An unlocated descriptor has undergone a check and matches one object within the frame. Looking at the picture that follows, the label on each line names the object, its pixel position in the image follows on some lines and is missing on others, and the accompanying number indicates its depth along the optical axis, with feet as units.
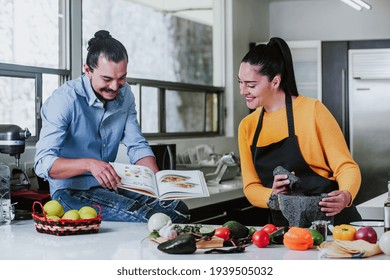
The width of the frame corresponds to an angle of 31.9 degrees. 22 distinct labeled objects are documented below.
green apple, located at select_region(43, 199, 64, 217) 8.32
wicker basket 8.00
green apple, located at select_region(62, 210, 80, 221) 8.08
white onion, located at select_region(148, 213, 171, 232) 7.77
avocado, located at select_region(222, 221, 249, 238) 7.43
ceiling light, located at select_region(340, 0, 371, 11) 17.49
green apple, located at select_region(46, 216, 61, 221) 8.07
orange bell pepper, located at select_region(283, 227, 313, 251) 6.91
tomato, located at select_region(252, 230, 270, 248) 7.06
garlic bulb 7.27
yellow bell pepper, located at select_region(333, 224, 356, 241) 7.14
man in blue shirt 9.37
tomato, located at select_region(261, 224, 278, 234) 7.38
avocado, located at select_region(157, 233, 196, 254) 6.70
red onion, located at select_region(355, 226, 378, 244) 7.04
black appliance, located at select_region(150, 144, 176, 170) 14.12
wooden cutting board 7.02
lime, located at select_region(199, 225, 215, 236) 7.33
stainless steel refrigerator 20.81
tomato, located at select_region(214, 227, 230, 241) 7.29
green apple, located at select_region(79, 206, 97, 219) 8.15
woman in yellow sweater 9.14
